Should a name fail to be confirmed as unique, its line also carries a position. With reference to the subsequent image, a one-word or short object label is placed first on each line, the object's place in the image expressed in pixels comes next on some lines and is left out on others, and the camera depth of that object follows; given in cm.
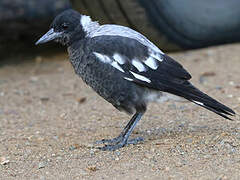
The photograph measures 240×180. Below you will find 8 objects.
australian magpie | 784
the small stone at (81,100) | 1056
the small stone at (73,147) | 797
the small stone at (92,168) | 700
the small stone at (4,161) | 751
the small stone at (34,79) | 1210
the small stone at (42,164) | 729
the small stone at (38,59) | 1367
